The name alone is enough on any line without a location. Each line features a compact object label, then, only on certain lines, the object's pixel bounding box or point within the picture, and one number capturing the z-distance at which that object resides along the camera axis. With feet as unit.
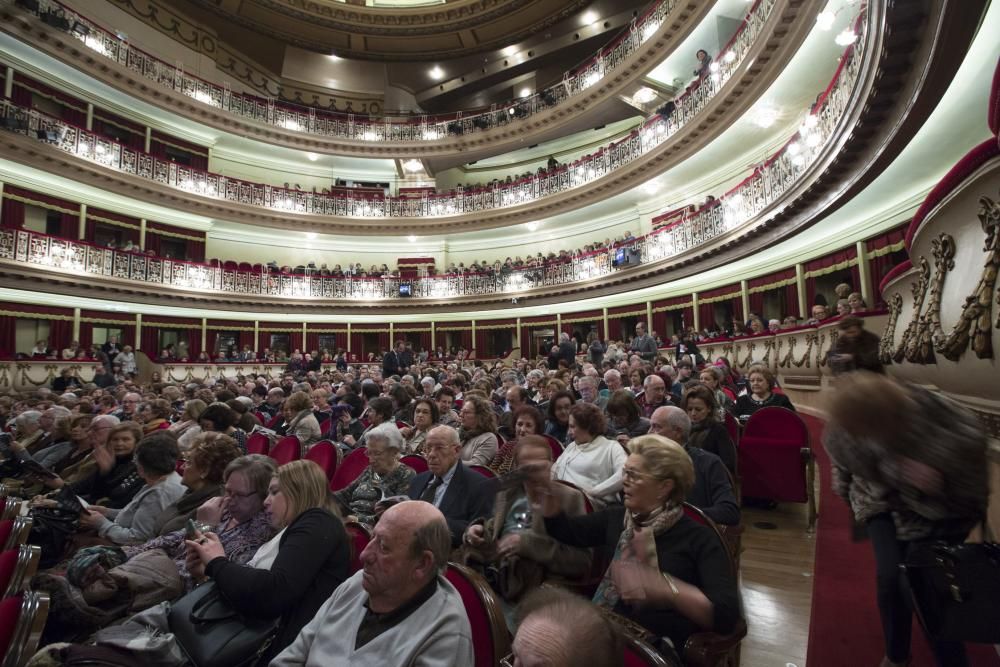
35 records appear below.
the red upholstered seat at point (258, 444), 14.76
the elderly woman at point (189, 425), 13.91
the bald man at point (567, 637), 3.18
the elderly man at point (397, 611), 4.40
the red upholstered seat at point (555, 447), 10.98
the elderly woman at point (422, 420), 13.21
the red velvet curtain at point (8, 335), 40.09
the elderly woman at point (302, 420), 15.62
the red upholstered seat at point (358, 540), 6.55
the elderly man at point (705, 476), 7.21
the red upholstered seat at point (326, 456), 12.57
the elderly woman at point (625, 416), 11.32
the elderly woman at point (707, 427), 9.86
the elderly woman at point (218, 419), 13.80
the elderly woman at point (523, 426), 10.43
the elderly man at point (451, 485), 8.14
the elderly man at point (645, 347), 29.78
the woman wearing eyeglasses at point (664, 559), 4.56
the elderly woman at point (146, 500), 8.32
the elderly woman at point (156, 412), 15.94
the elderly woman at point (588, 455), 8.68
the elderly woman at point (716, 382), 15.58
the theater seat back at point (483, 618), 4.57
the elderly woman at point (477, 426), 11.63
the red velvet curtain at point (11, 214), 40.40
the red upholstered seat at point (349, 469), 11.75
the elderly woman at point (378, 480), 9.50
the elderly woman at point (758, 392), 14.21
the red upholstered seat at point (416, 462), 10.88
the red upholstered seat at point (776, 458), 11.60
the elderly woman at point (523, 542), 5.86
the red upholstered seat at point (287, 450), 13.51
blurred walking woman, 4.78
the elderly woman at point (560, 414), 12.94
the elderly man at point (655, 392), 14.01
